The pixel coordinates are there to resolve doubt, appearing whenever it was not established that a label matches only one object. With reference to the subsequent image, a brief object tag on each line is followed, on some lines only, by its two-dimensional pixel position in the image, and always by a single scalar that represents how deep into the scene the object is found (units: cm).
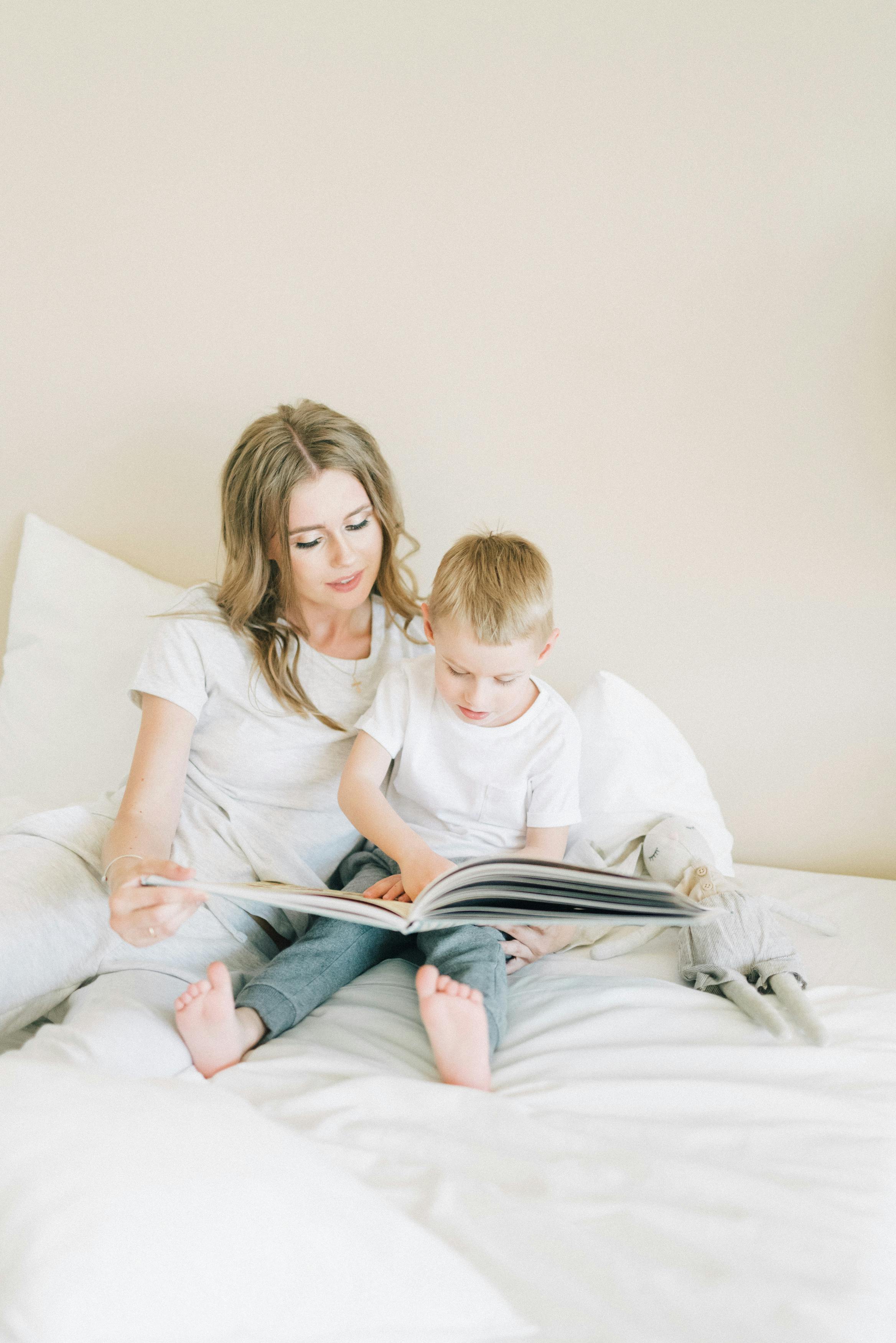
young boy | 93
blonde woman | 122
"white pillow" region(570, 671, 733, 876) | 139
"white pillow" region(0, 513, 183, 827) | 159
